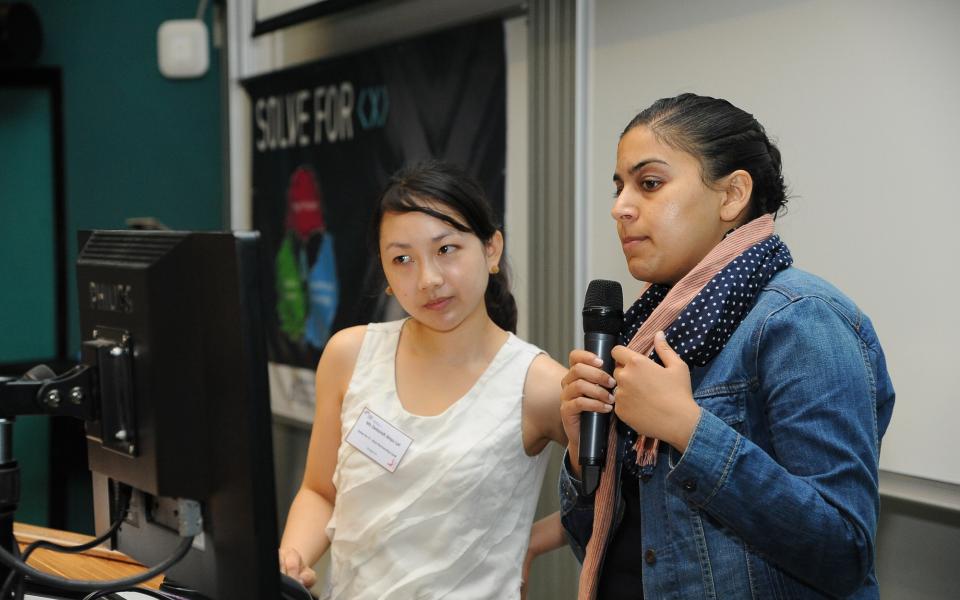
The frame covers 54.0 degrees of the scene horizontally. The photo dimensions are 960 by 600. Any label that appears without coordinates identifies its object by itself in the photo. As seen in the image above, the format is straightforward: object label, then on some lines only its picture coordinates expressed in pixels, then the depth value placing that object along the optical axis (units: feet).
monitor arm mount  3.34
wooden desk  5.60
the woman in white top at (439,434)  4.95
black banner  9.46
